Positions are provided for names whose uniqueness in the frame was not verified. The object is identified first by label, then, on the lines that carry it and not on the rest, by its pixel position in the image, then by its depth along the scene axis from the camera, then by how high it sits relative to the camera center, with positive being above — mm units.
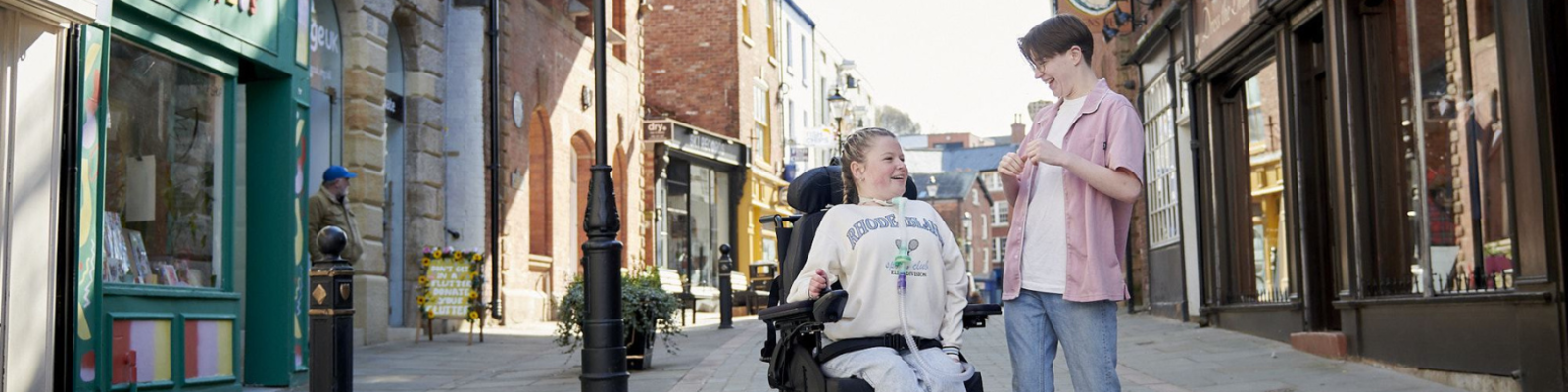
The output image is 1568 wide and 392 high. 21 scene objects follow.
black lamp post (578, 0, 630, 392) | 8188 +129
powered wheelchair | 4605 -20
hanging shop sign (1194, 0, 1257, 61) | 12297 +2314
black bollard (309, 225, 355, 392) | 6086 +1
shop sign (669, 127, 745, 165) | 32875 +3633
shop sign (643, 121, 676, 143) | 31203 +3622
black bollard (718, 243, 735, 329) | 19531 +81
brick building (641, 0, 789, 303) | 33781 +4529
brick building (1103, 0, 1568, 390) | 7332 +723
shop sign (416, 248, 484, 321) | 15109 +298
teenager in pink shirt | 4238 +235
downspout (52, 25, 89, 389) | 7508 +534
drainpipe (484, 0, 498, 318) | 18562 +2254
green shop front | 7867 +732
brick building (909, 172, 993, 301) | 88062 +5643
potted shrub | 11125 -10
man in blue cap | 12414 +923
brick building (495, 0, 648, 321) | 19672 +2555
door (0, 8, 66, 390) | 7191 +628
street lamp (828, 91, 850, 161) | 31878 +4339
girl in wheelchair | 4602 +77
